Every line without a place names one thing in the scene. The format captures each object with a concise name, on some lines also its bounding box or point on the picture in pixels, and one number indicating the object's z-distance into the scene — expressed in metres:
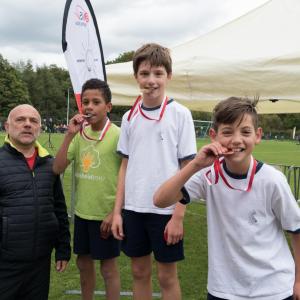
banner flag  3.16
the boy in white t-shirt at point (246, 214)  1.46
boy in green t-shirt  2.21
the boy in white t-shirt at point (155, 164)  1.94
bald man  1.96
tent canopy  2.86
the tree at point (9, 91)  48.85
